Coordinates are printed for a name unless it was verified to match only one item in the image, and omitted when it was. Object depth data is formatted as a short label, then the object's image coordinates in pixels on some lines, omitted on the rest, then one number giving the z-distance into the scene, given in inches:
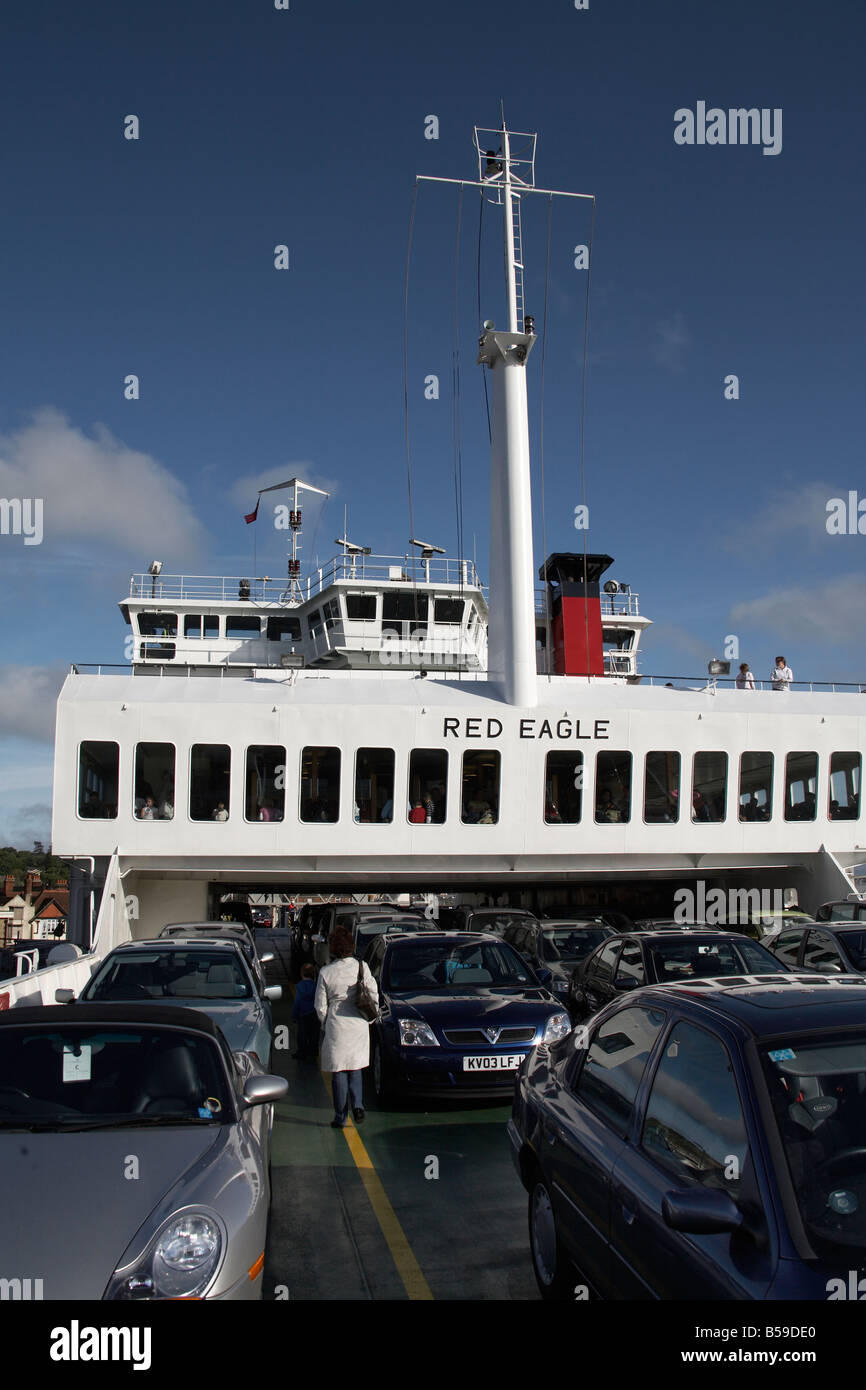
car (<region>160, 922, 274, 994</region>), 467.9
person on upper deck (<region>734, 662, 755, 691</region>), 808.3
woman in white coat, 301.6
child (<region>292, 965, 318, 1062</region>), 423.5
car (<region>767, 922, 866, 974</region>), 448.1
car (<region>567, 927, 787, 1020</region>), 377.1
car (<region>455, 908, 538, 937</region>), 641.0
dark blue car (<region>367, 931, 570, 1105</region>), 309.1
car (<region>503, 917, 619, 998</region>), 507.5
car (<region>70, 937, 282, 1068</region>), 323.6
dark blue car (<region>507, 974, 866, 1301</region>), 111.7
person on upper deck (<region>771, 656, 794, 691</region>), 822.5
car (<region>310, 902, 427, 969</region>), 594.9
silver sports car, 133.3
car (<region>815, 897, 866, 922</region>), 566.0
